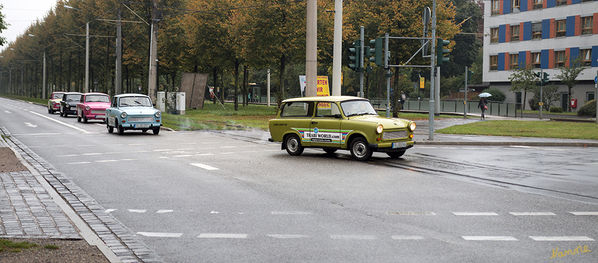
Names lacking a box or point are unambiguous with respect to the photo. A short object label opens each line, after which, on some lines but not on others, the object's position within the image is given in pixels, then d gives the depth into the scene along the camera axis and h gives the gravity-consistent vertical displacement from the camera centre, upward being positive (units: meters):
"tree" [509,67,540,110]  57.22 +2.49
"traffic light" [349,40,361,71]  23.12 +1.72
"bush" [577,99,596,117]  51.41 +0.08
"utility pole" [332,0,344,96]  25.00 +2.16
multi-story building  61.75 +6.86
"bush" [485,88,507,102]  68.12 +1.40
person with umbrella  46.52 +0.29
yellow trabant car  15.91 -0.52
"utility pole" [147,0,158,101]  38.12 +2.11
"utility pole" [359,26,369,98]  23.16 +1.69
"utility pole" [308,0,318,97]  25.88 +2.07
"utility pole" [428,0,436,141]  22.69 +0.59
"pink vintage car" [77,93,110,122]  33.97 -0.14
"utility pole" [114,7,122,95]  45.44 +2.64
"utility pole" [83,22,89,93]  58.97 +4.36
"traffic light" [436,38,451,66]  22.64 +1.92
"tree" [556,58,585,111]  57.34 +3.06
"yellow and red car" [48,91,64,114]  46.84 -0.08
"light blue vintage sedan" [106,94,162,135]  25.16 -0.38
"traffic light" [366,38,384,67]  22.59 +1.90
